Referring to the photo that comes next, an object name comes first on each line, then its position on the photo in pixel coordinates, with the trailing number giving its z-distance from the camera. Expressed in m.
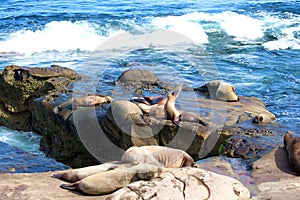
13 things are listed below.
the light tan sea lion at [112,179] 9.57
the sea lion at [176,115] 15.10
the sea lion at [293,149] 11.18
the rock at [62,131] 16.61
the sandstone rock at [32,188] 9.55
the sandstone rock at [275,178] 9.59
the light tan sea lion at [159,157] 10.61
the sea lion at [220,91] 18.30
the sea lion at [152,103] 15.78
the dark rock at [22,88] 21.19
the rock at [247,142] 12.99
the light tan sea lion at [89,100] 17.20
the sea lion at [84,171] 10.28
